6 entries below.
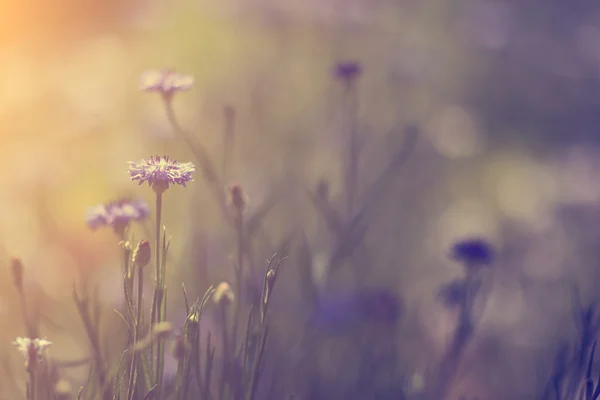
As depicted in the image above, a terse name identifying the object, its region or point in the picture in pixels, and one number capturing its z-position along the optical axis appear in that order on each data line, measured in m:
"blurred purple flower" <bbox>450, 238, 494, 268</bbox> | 1.73
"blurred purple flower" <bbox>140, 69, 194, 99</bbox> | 1.65
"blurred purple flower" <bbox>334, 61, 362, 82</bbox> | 1.76
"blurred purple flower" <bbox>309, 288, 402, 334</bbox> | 1.72
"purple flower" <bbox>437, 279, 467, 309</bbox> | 1.79
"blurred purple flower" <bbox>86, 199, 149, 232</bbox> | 1.57
